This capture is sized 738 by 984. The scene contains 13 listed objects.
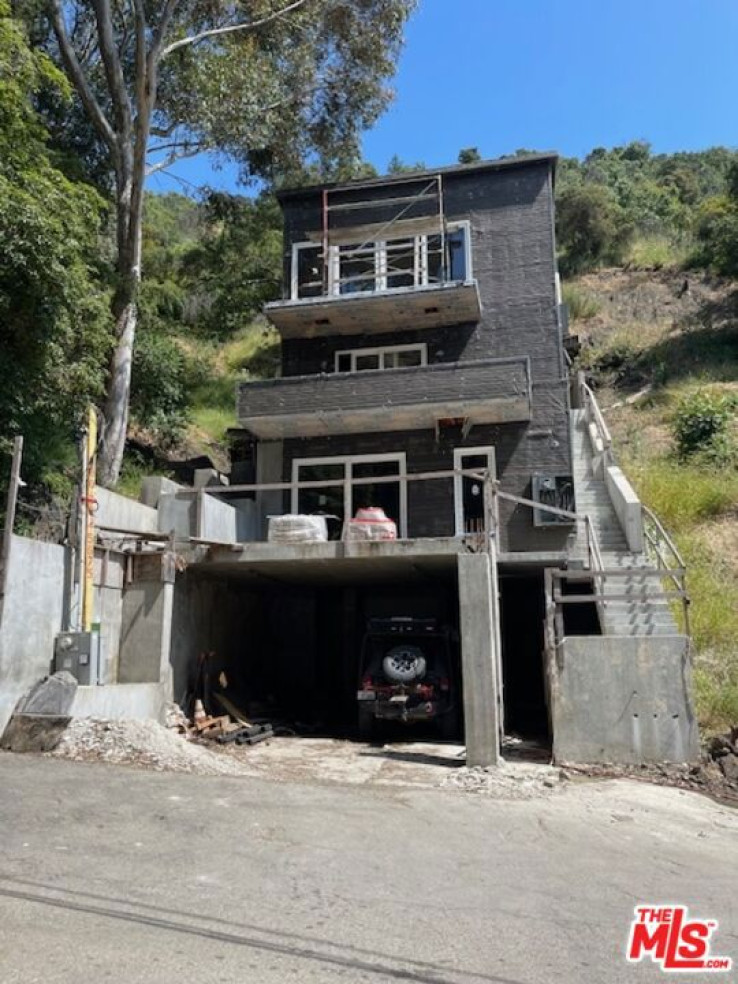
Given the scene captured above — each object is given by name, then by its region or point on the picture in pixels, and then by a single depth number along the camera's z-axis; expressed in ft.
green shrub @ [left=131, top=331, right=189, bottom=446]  74.18
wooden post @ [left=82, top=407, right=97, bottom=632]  32.55
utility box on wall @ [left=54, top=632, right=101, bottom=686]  30.94
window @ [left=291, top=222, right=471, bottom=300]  59.82
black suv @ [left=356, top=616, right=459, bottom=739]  38.11
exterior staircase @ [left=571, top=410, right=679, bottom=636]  37.50
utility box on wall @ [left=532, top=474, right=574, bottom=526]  52.95
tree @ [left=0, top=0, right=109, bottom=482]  38.99
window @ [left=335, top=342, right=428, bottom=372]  60.70
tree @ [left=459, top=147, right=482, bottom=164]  175.22
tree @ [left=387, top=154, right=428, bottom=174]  154.16
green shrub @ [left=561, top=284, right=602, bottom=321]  119.65
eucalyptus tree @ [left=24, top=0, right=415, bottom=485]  59.36
